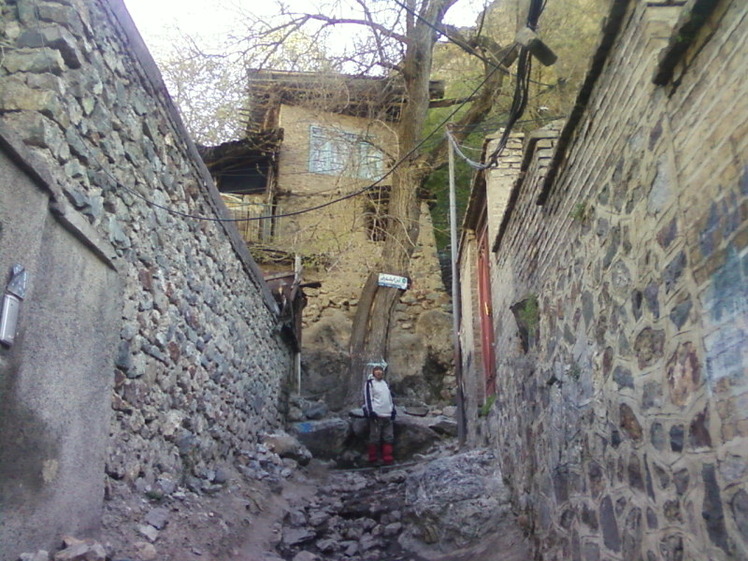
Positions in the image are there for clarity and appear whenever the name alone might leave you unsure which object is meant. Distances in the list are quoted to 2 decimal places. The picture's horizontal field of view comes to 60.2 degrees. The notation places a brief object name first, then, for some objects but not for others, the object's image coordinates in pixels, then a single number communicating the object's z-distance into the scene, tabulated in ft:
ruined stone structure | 44.62
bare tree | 37.01
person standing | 29.53
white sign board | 32.42
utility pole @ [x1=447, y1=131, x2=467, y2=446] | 28.27
